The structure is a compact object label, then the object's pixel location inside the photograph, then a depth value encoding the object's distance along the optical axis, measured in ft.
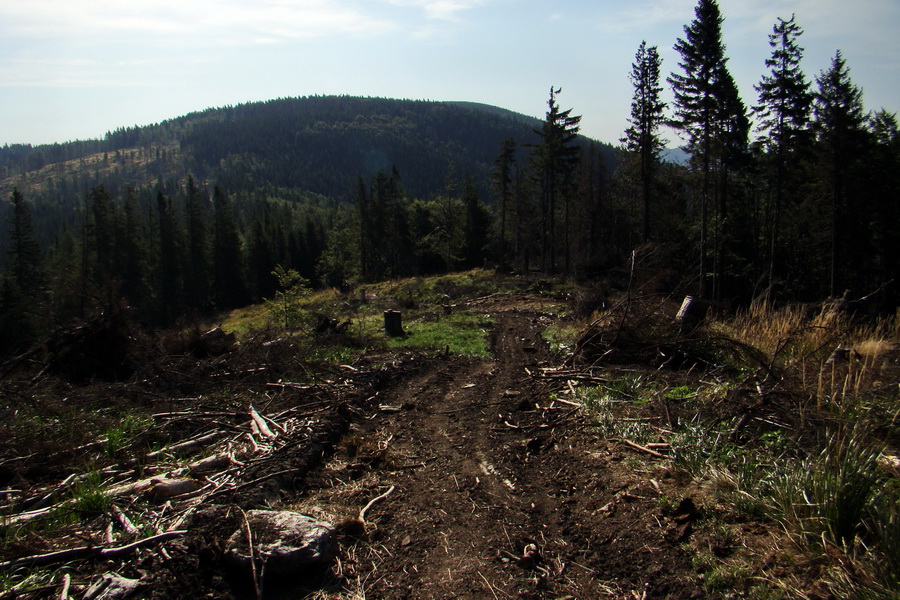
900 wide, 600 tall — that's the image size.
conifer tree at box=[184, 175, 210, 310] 207.51
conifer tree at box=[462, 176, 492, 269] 210.59
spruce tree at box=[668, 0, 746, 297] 79.87
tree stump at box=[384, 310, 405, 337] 51.39
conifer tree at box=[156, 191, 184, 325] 197.67
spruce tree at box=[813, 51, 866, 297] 83.92
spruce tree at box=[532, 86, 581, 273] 127.95
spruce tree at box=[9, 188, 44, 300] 159.43
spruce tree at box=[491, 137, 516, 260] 158.04
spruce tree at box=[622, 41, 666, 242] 98.37
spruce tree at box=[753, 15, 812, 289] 84.07
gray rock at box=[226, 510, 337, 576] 10.85
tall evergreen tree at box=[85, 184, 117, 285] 179.52
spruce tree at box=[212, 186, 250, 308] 222.07
